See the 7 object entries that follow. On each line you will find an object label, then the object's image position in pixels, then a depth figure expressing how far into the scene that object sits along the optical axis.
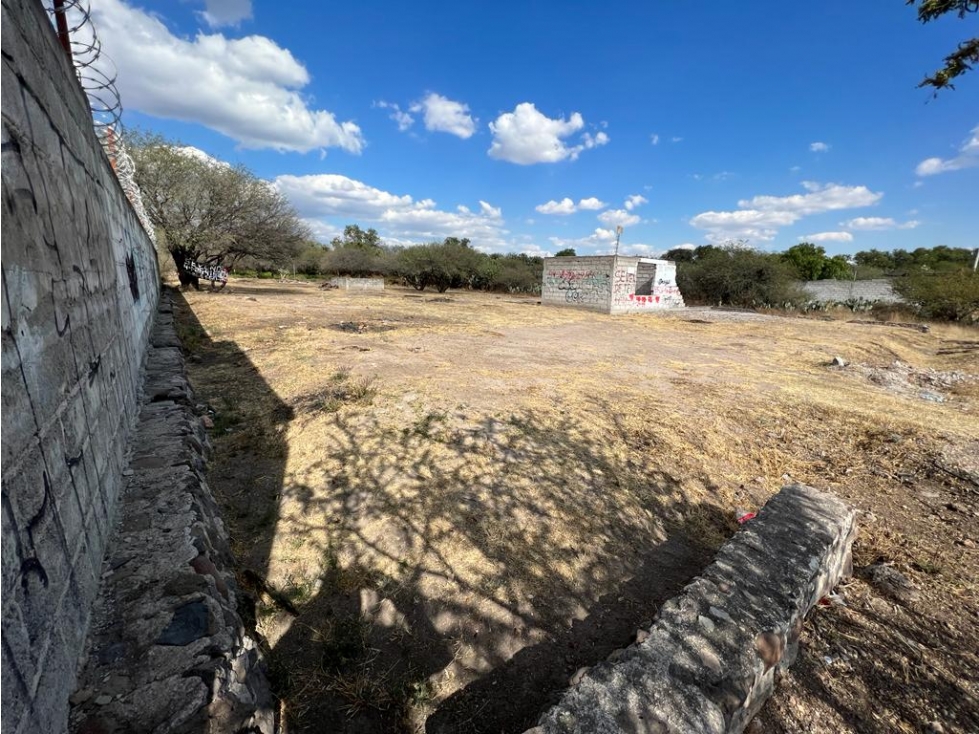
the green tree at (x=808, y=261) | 39.84
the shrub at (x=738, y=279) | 23.08
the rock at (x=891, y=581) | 2.61
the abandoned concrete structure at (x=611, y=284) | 18.44
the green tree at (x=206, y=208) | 15.55
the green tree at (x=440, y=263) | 28.88
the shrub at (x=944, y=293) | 16.73
